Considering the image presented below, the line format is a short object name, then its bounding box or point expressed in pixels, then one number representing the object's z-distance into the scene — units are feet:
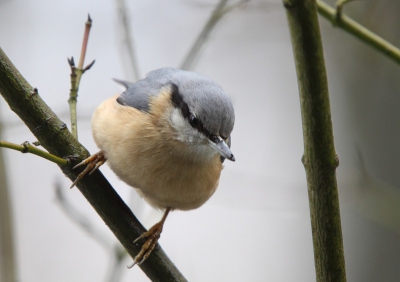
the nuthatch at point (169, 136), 9.12
